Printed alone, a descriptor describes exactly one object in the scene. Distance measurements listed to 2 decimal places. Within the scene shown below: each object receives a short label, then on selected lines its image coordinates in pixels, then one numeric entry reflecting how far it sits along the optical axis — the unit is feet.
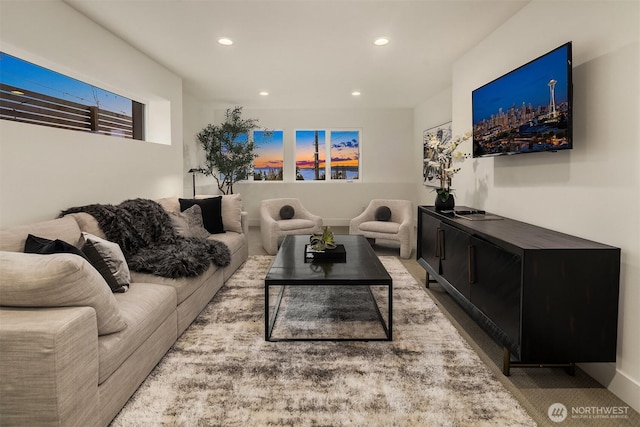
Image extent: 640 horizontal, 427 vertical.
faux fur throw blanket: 8.89
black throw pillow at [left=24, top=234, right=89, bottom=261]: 6.51
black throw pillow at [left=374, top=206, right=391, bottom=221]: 18.80
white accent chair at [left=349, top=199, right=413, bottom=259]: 16.49
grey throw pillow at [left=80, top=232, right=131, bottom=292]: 7.22
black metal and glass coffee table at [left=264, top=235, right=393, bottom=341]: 8.20
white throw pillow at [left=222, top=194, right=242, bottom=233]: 14.85
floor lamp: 19.98
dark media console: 6.24
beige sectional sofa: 4.31
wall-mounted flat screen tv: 7.52
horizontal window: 9.00
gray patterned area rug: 5.58
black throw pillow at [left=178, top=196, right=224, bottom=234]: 14.15
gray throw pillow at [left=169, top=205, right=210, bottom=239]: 11.99
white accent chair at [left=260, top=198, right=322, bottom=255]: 17.25
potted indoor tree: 22.38
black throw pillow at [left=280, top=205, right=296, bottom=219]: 19.04
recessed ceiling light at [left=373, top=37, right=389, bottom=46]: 12.00
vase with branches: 11.66
